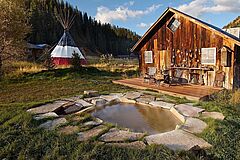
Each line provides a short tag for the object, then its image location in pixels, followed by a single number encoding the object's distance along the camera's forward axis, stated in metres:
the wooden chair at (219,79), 8.64
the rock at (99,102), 6.01
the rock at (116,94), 7.26
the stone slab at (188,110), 4.82
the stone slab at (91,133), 3.49
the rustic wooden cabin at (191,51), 8.52
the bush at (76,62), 13.64
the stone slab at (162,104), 5.66
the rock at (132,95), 6.78
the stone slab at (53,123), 4.01
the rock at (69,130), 3.74
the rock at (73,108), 5.29
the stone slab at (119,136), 3.46
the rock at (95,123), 4.23
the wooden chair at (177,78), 10.08
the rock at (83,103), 5.81
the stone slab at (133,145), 3.17
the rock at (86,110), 5.17
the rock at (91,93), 7.01
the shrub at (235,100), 5.51
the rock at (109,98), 6.49
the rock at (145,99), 6.28
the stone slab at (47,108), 5.04
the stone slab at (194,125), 3.83
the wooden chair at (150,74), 9.78
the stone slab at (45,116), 4.53
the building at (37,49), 31.26
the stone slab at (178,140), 3.18
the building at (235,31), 13.37
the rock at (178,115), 4.61
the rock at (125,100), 6.49
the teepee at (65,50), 19.67
